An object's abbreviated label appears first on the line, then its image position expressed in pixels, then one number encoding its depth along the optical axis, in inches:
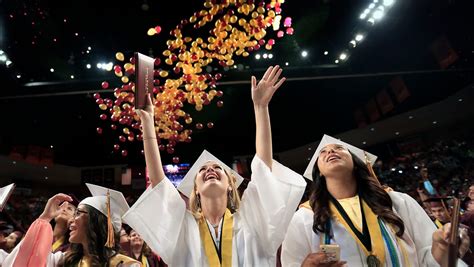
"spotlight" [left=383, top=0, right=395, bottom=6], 323.7
